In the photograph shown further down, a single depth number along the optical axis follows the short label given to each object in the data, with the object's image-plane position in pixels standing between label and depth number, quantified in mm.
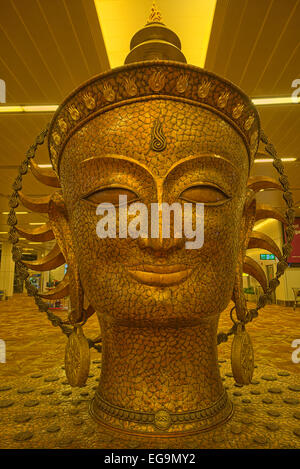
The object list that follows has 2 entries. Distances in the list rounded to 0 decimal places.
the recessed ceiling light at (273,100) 3967
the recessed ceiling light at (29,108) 4230
